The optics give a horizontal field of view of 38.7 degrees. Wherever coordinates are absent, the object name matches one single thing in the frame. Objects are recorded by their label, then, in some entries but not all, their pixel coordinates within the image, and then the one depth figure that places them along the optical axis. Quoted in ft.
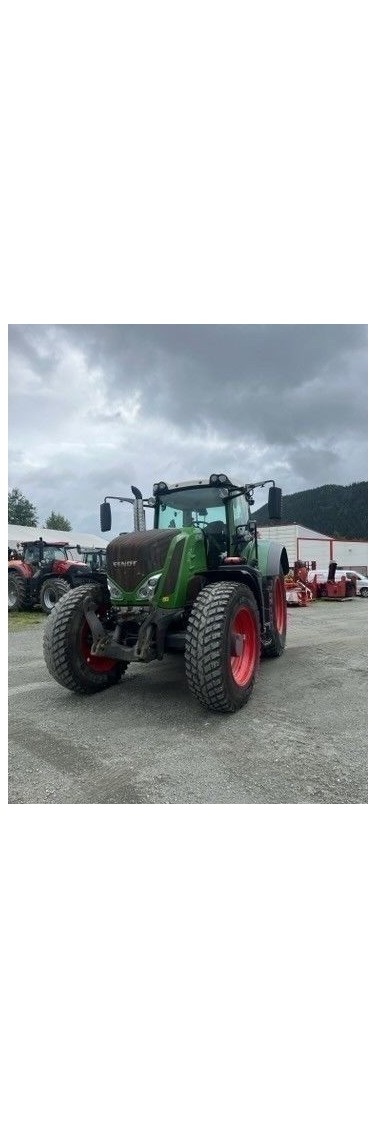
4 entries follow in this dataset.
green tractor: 12.92
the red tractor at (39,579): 39.68
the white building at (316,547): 95.04
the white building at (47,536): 72.81
